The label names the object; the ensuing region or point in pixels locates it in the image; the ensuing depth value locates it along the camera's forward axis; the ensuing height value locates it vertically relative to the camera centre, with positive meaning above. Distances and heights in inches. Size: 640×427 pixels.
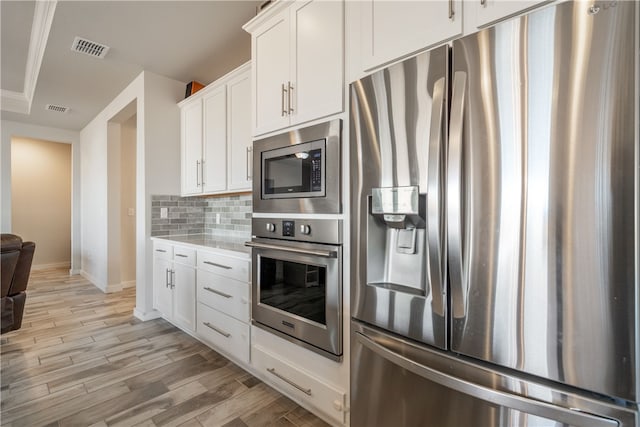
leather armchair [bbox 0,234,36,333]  106.0 -24.6
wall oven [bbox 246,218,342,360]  60.3 -15.8
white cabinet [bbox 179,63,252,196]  103.4 +26.8
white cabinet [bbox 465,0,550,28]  38.3 +25.8
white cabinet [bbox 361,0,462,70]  44.8 +28.6
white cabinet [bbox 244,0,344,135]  61.2 +32.2
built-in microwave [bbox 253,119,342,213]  60.7 +8.4
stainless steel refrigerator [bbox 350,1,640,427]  31.0 -2.0
